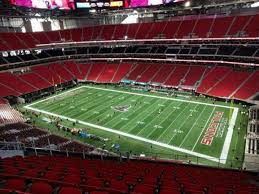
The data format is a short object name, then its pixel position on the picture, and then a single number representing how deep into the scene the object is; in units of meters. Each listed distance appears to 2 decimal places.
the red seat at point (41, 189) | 7.09
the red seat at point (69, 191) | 6.80
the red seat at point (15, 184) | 7.53
